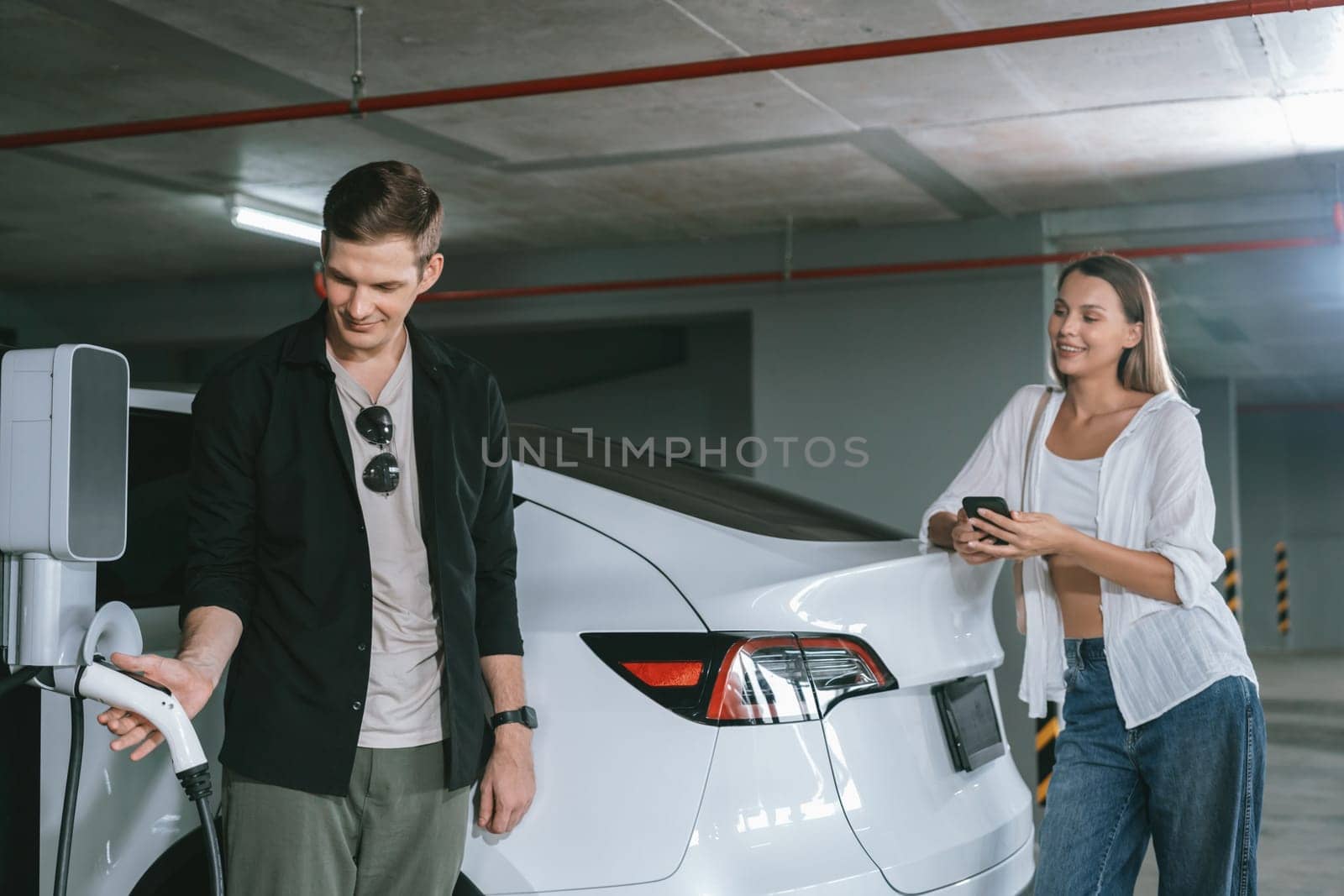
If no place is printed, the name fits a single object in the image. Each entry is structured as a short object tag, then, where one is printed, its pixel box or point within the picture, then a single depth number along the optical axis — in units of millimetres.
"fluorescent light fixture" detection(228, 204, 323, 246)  6895
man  1608
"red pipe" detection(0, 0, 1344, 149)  3477
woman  2129
